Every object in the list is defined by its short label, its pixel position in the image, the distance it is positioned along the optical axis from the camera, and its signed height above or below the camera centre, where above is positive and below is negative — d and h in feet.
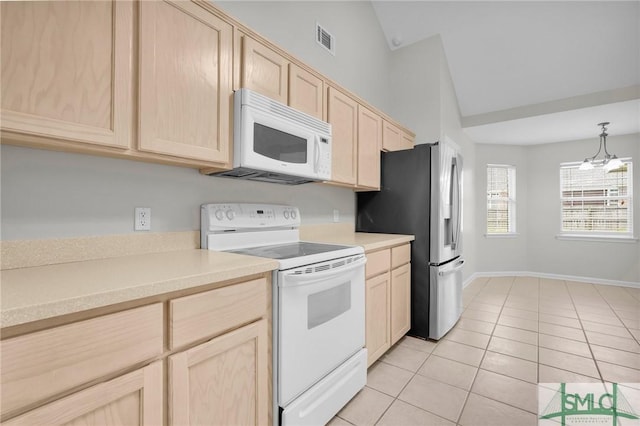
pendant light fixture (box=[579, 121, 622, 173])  14.05 +2.72
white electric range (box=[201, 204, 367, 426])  4.53 -1.68
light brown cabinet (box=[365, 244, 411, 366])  7.00 -2.23
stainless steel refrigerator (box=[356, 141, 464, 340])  8.86 -0.19
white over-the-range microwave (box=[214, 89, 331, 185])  5.21 +1.38
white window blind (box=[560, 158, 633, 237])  15.94 +0.79
